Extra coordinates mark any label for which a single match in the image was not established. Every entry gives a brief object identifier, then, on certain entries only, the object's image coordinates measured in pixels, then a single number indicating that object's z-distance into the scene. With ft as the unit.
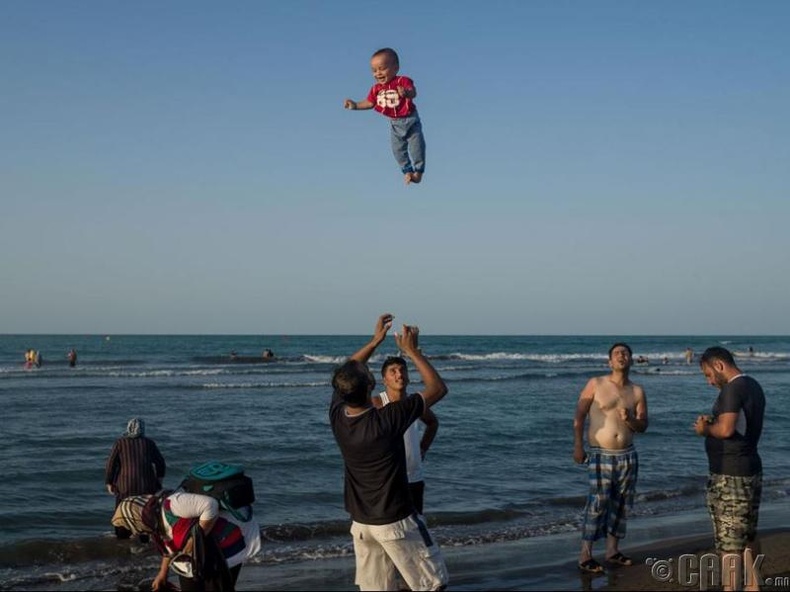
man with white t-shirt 19.39
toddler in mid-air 20.72
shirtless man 23.73
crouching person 17.56
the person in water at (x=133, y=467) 24.45
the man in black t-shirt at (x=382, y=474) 15.58
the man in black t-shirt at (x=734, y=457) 19.99
